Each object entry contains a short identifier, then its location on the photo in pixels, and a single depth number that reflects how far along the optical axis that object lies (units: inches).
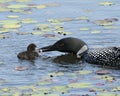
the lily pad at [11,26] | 695.7
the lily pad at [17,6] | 768.3
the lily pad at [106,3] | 784.9
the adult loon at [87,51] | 609.6
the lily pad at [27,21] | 712.2
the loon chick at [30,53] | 618.8
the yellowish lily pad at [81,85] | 522.1
